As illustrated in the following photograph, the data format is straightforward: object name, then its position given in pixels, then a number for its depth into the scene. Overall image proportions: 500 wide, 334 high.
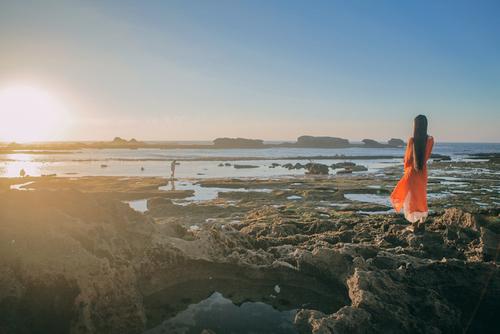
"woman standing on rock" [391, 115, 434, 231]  8.48
